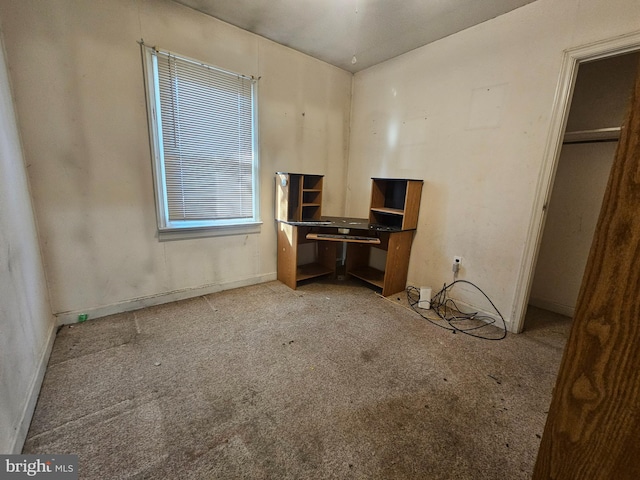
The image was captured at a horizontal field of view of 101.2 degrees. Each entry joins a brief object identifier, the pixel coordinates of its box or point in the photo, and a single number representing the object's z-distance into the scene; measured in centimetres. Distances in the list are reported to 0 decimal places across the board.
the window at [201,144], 241
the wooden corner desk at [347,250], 302
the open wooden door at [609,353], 43
